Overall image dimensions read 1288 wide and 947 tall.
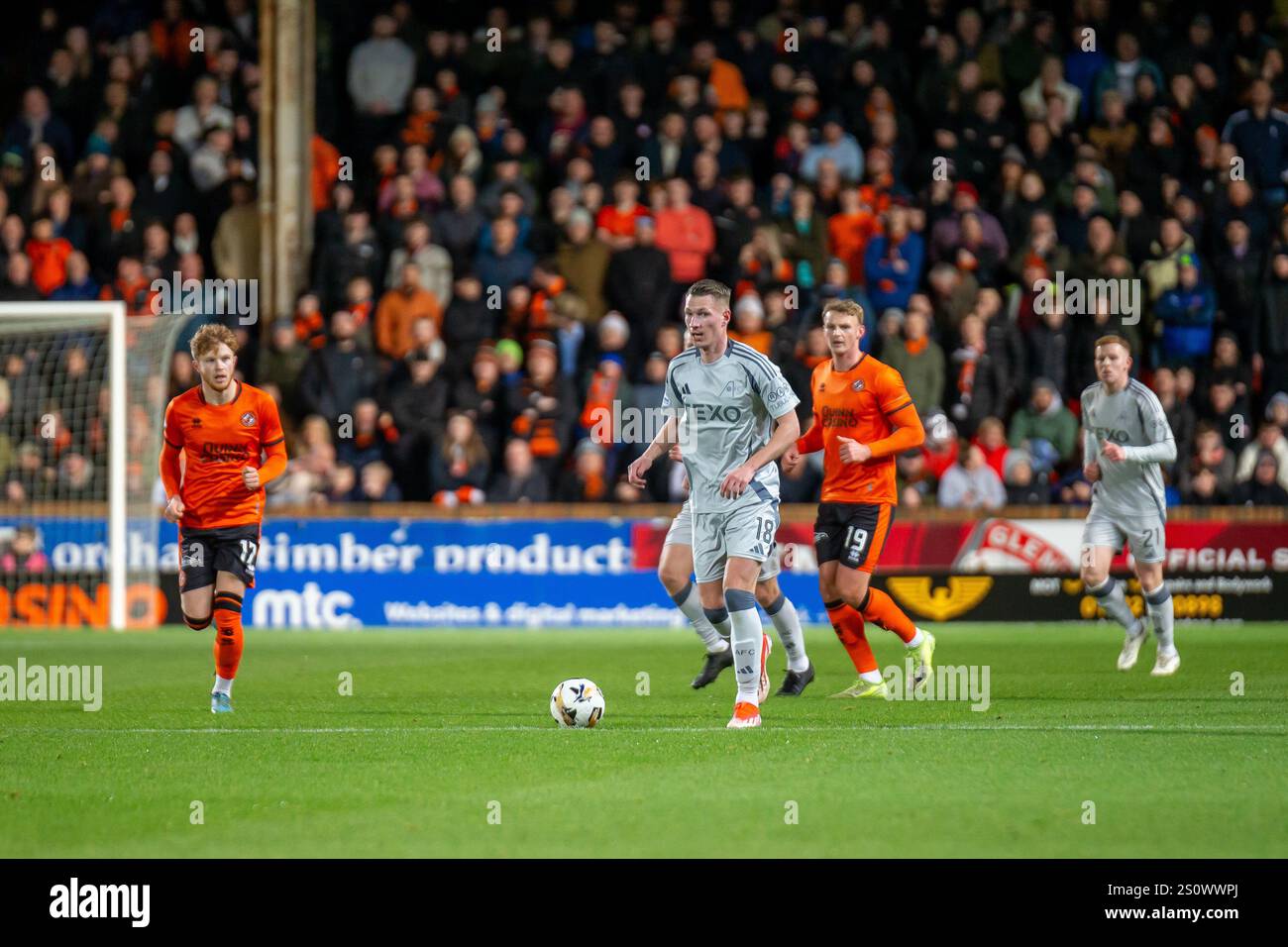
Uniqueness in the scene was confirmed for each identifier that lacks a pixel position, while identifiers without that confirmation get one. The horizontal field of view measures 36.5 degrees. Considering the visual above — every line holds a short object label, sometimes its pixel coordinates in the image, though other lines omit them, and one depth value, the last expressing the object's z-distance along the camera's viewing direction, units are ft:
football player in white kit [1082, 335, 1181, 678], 41.37
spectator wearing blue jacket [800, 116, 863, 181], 65.31
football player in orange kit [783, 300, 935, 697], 35.55
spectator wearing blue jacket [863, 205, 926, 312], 62.64
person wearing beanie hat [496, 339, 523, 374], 61.31
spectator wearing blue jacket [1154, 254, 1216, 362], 61.77
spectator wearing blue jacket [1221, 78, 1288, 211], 64.64
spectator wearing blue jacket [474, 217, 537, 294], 63.16
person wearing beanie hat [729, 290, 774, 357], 59.82
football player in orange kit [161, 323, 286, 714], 33.91
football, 31.42
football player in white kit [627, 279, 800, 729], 30.22
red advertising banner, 58.80
